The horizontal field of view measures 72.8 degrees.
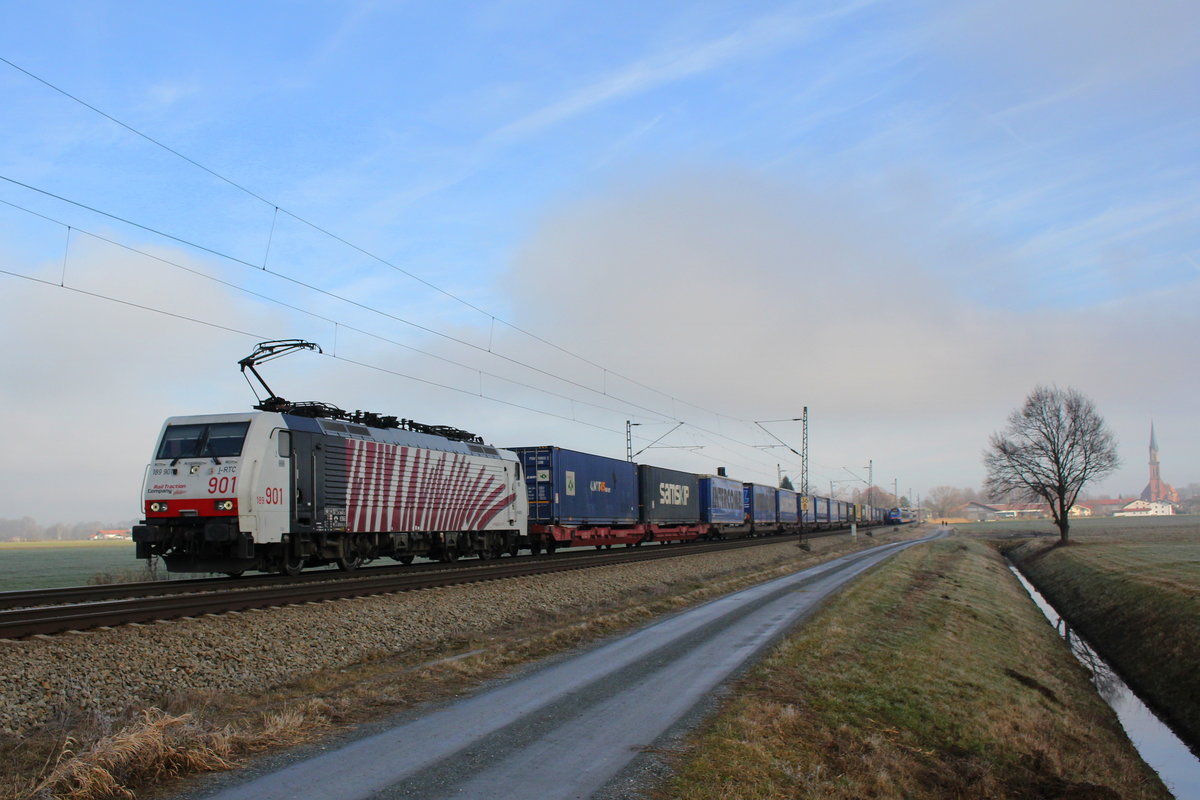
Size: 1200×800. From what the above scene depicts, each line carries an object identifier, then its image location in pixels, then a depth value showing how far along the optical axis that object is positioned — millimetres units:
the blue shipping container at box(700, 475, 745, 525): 54594
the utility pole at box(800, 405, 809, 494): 56225
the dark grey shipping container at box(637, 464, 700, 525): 45719
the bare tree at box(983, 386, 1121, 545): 62406
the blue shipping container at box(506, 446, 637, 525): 34750
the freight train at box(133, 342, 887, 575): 18688
